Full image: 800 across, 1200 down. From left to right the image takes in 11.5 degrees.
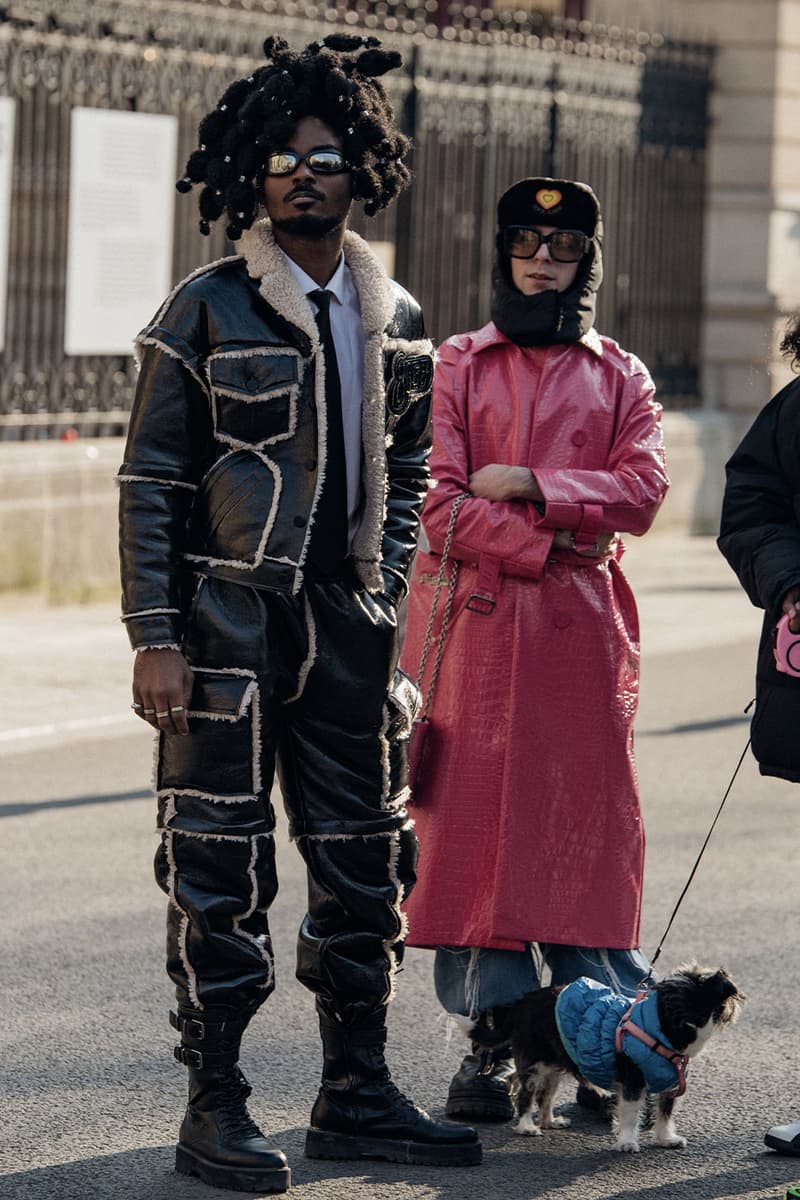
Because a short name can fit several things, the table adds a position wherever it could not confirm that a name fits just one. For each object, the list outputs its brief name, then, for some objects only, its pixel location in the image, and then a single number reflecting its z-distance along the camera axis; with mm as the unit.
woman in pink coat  8923
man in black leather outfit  7634
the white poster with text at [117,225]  22686
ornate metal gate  22396
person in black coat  7838
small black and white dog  8081
